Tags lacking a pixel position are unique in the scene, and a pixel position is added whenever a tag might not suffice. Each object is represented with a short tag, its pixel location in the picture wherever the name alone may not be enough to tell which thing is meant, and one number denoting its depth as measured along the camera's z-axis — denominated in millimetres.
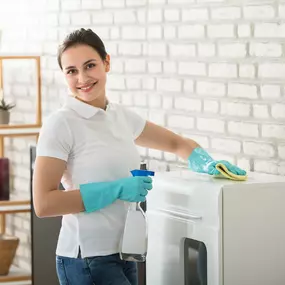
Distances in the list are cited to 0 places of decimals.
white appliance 3675
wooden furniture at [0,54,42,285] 5991
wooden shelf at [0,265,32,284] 6047
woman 3537
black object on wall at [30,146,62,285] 5409
